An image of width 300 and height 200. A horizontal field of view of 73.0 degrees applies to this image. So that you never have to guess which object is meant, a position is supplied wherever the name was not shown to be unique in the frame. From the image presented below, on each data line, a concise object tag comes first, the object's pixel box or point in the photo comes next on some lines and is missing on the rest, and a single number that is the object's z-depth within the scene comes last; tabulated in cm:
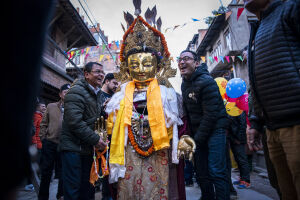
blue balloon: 390
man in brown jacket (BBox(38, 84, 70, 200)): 307
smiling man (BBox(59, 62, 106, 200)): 237
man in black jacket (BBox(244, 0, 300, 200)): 135
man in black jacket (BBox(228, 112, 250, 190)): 391
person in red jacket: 470
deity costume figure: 257
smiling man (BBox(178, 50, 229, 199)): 237
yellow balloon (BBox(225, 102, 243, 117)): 414
